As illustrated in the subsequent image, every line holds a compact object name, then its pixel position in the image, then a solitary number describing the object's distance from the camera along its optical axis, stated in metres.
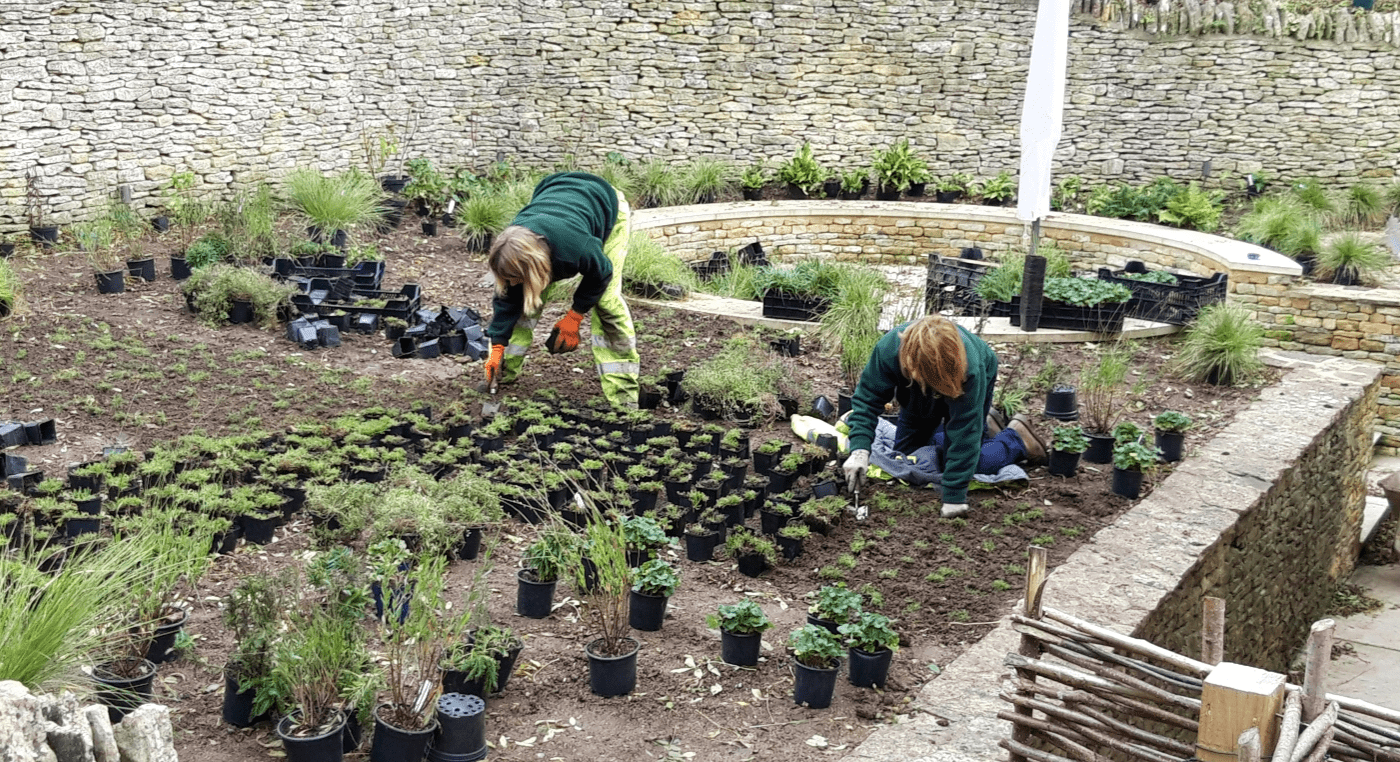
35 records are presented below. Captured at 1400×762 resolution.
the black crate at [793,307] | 8.97
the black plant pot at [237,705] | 3.81
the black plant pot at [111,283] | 8.91
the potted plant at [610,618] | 4.17
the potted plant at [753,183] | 13.59
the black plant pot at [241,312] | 8.44
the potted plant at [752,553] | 5.20
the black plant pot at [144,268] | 9.30
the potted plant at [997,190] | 13.48
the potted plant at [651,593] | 4.55
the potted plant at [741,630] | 4.33
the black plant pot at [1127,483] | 6.18
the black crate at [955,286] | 9.51
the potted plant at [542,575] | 4.68
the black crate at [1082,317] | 8.85
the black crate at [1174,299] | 9.04
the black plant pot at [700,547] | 5.32
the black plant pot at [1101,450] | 6.74
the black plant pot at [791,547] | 5.35
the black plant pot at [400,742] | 3.62
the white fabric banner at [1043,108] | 8.21
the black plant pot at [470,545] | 5.20
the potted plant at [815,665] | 4.10
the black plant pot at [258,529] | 5.21
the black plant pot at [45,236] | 10.23
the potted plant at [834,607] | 4.37
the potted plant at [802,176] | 13.77
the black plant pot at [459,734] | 3.67
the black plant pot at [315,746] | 3.53
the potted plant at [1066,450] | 6.36
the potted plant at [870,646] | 4.24
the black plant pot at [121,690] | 3.75
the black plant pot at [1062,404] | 7.34
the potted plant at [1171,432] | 6.67
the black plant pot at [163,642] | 4.10
